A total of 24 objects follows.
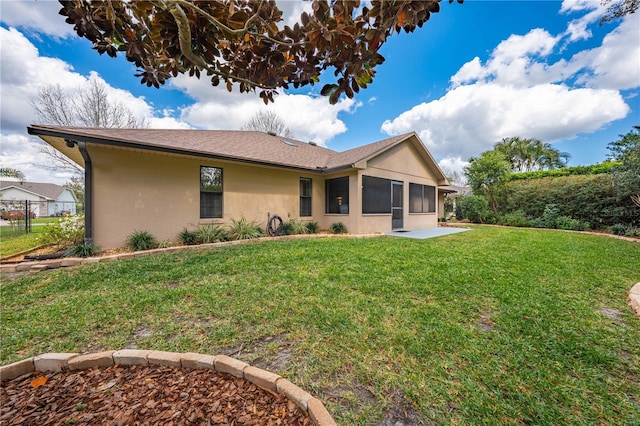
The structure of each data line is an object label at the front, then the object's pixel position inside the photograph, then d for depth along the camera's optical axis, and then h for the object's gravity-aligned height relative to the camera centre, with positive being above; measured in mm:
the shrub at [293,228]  9453 -631
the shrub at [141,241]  6641 -832
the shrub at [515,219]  13822 -361
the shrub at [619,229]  10062 -678
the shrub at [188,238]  7410 -822
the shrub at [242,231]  8320 -672
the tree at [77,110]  13906 +6451
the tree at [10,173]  11277 +1935
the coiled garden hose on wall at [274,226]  9406 -566
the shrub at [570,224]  11766 -543
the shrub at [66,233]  7023 -635
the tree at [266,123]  22500 +8648
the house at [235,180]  6531 +1236
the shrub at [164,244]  6968 -955
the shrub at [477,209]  15758 +271
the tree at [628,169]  8695 +1728
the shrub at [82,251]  5910 -988
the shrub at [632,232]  9531 -781
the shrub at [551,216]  12859 -156
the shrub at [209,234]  7598 -736
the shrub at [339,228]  10312 -686
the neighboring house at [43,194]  33938 +2938
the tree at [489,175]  15336 +2576
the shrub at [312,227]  10195 -642
